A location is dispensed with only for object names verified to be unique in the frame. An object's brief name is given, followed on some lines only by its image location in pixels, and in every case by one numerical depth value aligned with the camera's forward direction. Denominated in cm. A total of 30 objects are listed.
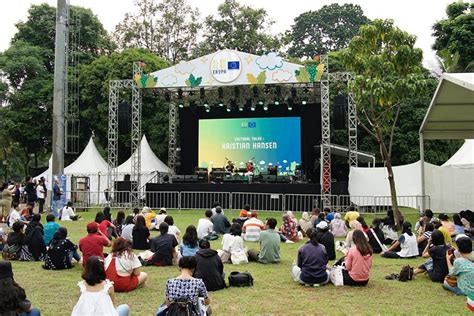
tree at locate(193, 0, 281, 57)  3372
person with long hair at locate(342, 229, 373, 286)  720
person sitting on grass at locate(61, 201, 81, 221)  1667
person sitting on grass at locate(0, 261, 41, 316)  388
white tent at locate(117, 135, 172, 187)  2390
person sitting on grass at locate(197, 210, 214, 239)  1138
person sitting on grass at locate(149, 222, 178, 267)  870
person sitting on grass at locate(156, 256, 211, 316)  456
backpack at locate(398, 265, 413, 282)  768
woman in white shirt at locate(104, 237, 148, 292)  657
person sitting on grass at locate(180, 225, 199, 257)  773
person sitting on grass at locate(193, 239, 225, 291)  673
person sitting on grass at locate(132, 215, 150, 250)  1015
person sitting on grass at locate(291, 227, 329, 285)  722
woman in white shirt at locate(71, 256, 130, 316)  428
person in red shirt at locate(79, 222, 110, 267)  781
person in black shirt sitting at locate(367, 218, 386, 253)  993
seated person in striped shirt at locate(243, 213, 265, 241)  1114
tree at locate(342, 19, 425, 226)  1233
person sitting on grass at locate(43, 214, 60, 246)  955
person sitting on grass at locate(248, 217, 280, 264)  893
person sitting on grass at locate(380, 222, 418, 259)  932
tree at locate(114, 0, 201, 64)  3603
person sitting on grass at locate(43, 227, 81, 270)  838
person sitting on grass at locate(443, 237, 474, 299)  564
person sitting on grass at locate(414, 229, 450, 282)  728
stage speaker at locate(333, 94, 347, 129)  1980
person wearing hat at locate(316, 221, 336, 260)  870
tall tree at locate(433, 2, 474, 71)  2312
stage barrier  1881
